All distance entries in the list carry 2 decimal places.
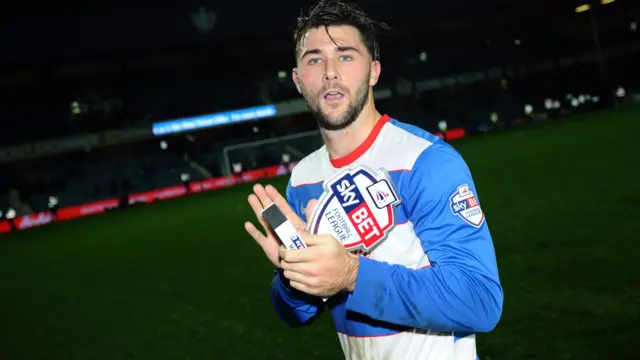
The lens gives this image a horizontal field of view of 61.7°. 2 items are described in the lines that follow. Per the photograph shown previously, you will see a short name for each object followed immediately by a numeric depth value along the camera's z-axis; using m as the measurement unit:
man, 1.36
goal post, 29.53
